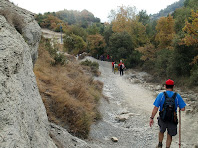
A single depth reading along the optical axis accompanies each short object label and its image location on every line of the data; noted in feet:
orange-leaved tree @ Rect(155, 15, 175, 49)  75.46
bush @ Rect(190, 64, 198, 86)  48.52
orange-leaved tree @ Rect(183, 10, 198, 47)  33.71
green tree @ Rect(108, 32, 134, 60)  102.63
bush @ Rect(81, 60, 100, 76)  69.62
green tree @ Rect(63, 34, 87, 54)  106.02
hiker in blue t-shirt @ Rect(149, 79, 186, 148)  14.34
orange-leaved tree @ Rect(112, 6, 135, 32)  121.90
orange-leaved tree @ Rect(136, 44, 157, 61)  82.86
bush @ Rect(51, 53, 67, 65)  41.25
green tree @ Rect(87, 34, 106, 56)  128.57
